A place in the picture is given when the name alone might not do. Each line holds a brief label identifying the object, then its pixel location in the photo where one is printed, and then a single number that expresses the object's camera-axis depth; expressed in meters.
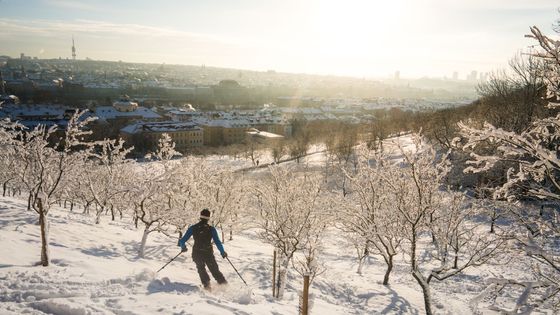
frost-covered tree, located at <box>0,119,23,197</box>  23.42
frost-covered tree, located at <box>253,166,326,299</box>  13.84
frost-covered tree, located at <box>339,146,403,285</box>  12.22
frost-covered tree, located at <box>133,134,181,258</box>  12.71
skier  9.59
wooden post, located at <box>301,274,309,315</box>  6.60
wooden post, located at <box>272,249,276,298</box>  11.66
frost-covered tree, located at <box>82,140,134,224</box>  21.61
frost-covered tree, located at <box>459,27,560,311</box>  4.94
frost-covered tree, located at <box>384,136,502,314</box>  10.23
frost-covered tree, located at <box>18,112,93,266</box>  9.35
